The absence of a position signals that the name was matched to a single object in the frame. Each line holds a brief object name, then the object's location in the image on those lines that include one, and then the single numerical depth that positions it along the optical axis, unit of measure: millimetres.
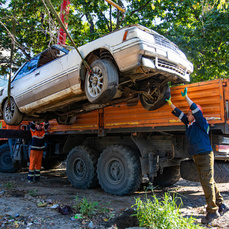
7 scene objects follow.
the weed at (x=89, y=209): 4121
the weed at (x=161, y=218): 3309
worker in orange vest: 7634
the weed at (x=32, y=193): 5474
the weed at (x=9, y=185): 6322
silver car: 4320
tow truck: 4691
